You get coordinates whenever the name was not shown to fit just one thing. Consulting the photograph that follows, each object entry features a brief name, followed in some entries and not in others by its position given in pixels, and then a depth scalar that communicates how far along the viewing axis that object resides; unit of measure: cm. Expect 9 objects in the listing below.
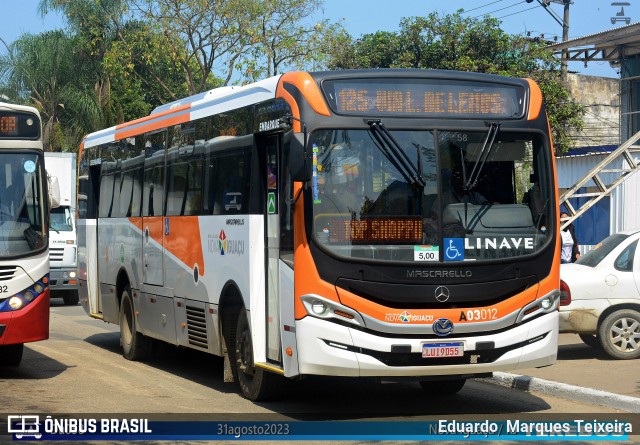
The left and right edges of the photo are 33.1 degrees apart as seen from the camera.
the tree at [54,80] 4366
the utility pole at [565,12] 4412
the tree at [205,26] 3384
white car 1359
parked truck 2556
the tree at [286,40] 3425
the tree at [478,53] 3081
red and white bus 1214
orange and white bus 930
